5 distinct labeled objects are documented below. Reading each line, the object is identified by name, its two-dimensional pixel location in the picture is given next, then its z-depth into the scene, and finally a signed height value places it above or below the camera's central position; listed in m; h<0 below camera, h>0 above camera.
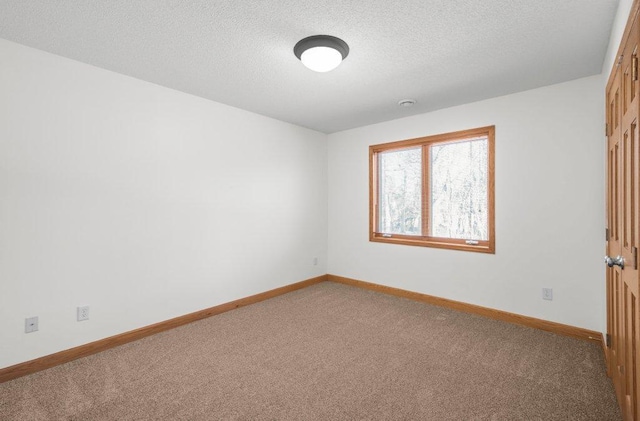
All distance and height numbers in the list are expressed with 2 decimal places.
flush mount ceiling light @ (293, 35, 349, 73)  2.17 +1.16
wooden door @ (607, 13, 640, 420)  1.41 -0.05
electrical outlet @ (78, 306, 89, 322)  2.56 -0.85
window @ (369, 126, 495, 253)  3.55 +0.28
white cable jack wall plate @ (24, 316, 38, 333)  2.30 -0.85
